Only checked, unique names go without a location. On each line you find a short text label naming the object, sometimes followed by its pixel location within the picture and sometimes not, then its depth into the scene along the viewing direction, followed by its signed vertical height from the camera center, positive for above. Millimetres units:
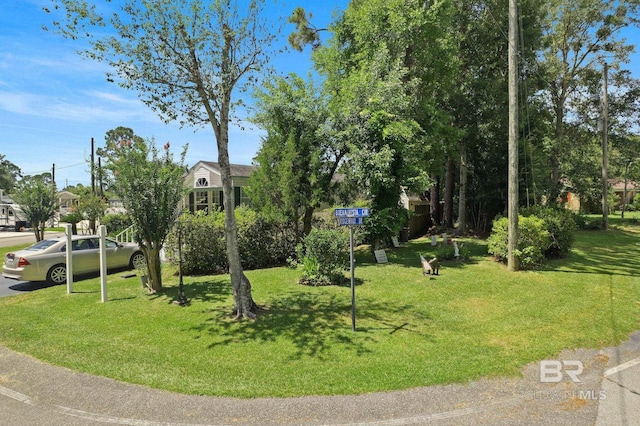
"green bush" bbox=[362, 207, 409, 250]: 12758 -532
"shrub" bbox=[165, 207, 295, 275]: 11133 -1046
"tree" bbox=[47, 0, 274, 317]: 6430 +2813
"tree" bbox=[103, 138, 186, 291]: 8516 +573
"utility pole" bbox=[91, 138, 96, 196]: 26262 +2500
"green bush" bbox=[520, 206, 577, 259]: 11977 -762
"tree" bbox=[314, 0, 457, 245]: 12477 +4678
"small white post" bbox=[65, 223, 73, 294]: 8891 -1294
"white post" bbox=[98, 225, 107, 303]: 8148 -1112
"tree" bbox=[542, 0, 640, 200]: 20812 +10278
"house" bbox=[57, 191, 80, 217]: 50397 +2374
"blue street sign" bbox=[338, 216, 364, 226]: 6113 -176
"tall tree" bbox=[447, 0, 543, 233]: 17109 +6009
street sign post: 6119 -120
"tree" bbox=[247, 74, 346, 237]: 12180 +2104
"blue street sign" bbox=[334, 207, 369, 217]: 6133 -30
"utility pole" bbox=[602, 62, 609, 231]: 20203 +4077
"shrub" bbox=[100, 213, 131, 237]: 21000 -566
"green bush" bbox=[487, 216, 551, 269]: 10695 -1101
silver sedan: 10008 -1413
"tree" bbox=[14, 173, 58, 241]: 20969 +820
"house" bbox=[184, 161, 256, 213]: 24641 +2079
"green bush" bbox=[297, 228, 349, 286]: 9648 -1391
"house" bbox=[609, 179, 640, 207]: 42656 +2320
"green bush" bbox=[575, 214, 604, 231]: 21734 -1121
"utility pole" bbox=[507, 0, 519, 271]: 10461 +2003
